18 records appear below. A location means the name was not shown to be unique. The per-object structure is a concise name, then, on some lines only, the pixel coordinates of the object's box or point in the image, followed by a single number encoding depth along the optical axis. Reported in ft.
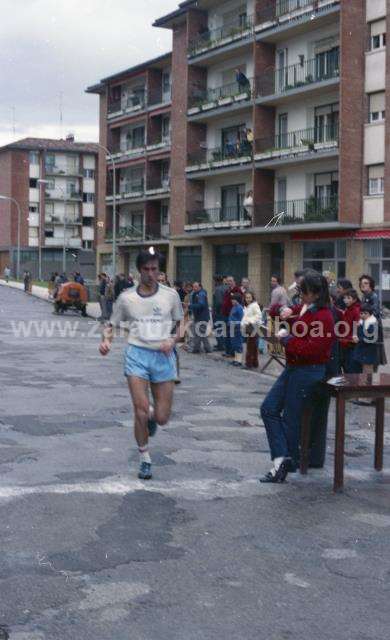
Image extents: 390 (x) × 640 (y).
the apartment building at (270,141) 114.42
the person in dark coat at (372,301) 42.63
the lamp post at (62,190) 303.72
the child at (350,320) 42.34
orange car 129.18
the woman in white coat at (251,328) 58.95
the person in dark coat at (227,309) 66.69
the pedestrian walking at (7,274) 266.59
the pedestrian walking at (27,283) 194.18
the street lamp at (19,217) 274.57
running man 24.80
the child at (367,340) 42.14
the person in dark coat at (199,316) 69.67
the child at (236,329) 62.80
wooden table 23.70
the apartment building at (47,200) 299.58
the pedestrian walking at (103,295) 112.27
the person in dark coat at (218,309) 70.85
